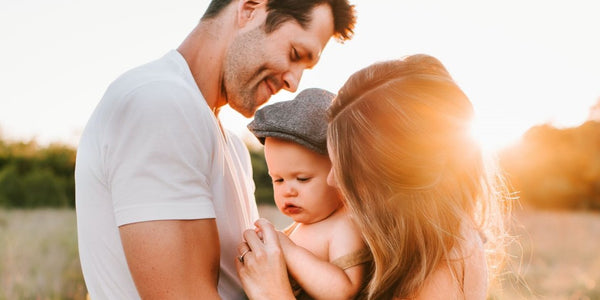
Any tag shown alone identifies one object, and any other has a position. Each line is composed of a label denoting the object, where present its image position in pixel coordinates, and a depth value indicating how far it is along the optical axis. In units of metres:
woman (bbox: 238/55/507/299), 2.12
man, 1.68
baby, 2.36
